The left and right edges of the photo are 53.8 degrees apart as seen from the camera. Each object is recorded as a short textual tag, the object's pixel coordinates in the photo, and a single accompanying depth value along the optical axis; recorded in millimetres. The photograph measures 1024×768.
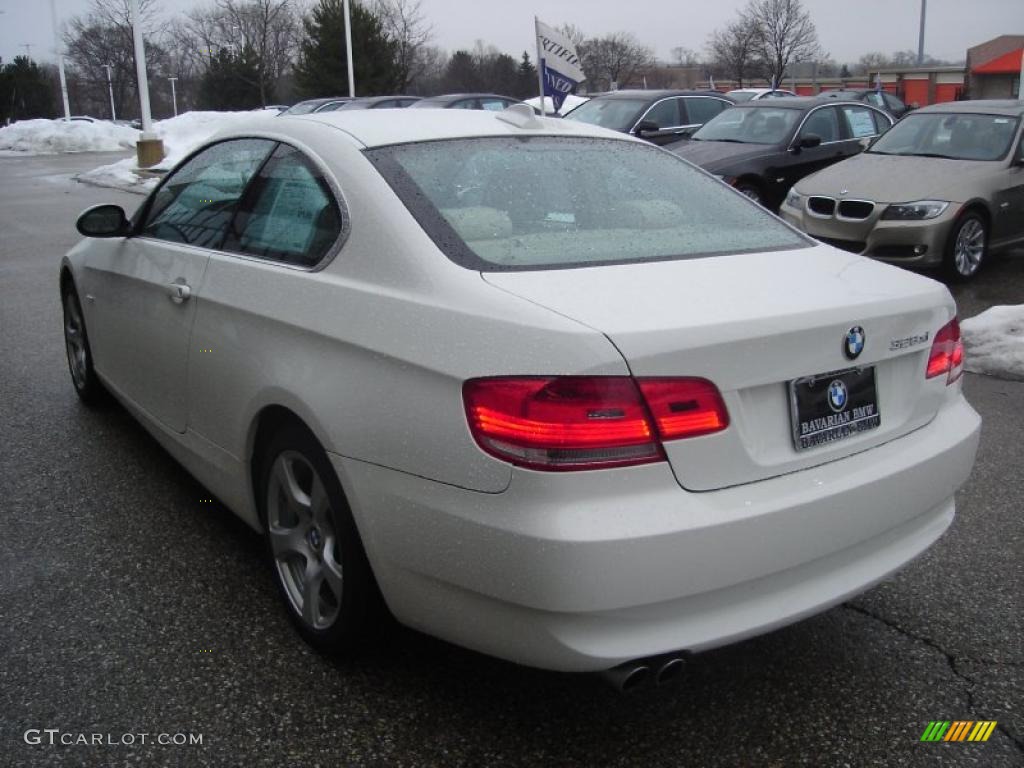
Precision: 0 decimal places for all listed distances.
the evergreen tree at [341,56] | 45656
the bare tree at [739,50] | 62312
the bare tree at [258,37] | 58781
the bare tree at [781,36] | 60156
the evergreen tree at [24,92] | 66062
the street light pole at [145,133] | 22484
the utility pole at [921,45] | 49906
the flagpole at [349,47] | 34000
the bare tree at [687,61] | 96562
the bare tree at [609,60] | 71375
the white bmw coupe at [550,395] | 2197
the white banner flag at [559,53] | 9703
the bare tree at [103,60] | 75625
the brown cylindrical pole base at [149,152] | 23234
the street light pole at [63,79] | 46031
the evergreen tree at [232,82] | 58125
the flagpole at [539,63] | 9038
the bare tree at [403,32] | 54325
